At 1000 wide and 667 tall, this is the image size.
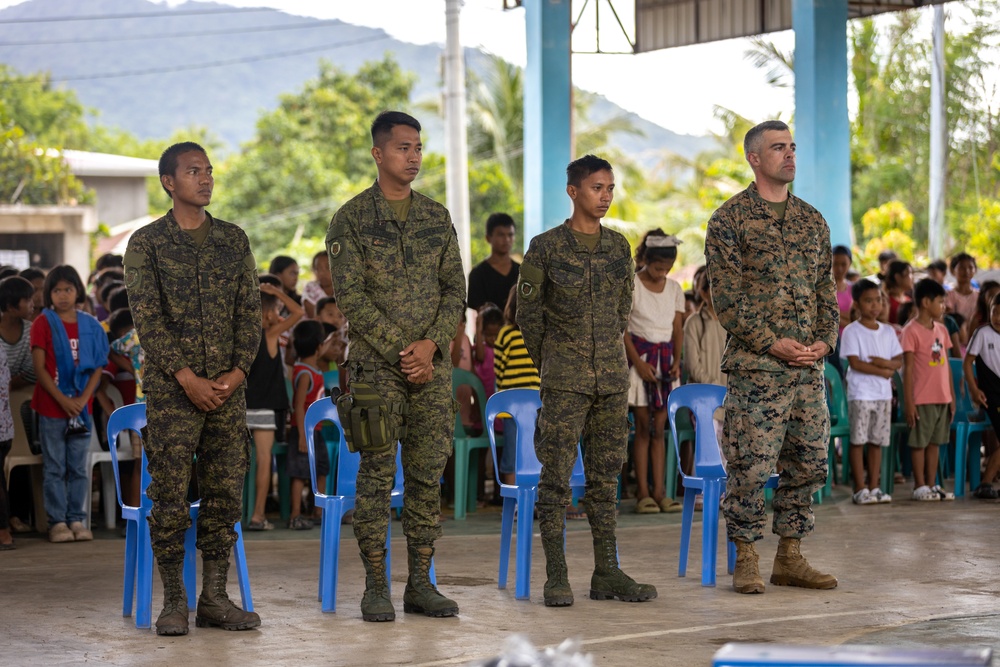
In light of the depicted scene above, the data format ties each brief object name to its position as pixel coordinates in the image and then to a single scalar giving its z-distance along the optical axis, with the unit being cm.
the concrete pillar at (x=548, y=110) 1415
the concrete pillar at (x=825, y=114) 1420
